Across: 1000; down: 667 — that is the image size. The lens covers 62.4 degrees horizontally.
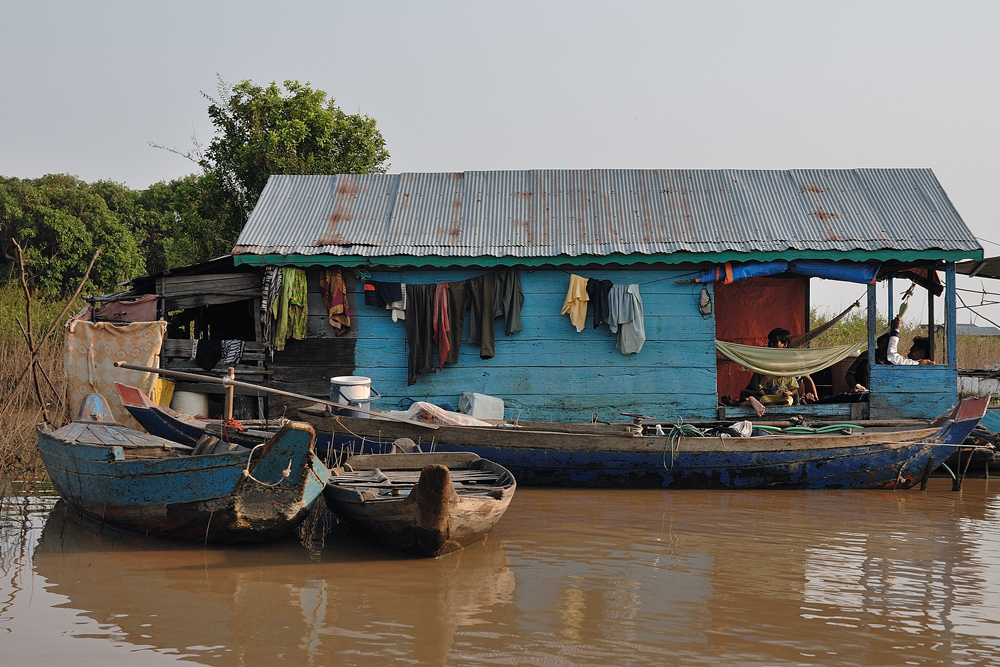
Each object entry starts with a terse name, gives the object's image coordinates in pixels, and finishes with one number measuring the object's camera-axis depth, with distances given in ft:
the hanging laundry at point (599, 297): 34.14
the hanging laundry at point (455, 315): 34.24
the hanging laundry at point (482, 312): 34.04
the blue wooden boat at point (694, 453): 29.17
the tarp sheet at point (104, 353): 34.01
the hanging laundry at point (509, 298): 34.22
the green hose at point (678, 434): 29.09
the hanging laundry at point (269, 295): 33.60
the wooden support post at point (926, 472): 30.22
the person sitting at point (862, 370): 35.28
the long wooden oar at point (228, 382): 22.93
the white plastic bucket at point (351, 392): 30.42
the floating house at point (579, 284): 33.83
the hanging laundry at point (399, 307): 34.30
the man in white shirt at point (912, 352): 34.37
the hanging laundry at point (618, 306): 33.81
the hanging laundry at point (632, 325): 33.81
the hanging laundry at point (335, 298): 34.32
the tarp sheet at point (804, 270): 33.83
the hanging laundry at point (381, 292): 34.27
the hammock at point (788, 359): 32.99
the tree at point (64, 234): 61.67
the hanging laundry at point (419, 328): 34.17
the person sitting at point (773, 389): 34.42
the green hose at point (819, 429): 30.25
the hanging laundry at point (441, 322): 33.94
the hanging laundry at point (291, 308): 33.78
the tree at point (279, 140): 53.78
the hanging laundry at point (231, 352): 34.27
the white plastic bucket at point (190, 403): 34.45
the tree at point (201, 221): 56.65
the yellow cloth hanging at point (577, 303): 34.04
